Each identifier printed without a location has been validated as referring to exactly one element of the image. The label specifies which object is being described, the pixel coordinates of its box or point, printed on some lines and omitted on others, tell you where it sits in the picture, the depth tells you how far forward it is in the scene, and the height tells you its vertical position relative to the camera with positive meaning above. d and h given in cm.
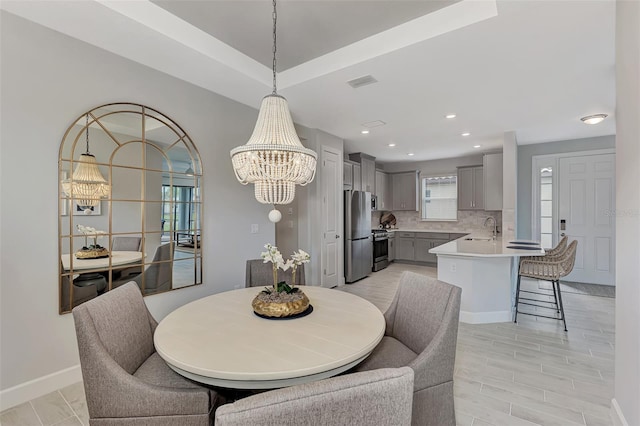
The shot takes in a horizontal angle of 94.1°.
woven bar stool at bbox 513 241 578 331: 329 -62
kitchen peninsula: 342 -81
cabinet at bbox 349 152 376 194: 628 +92
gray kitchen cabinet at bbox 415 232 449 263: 678 -70
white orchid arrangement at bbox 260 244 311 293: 171 -29
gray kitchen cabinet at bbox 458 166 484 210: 643 +54
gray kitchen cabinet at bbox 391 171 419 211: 740 +55
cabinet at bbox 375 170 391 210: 722 +56
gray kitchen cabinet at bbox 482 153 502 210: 567 +61
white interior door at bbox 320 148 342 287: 466 -8
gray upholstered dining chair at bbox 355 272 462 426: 132 -67
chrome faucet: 603 -23
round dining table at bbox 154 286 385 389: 111 -58
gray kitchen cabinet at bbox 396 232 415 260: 713 -84
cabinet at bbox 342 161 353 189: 562 +70
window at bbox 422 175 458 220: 720 +36
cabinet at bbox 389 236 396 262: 715 -88
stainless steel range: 632 -81
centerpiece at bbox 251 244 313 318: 160 -49
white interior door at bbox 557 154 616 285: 496 +2
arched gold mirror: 223 +6
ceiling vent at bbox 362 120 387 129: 422 +128
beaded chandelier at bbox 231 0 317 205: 175 +34
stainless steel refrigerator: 530 -41
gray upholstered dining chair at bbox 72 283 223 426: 118 -74
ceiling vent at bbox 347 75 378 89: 282 +127
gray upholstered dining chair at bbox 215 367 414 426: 62 -42
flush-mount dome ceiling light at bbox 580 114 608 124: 388 +125
